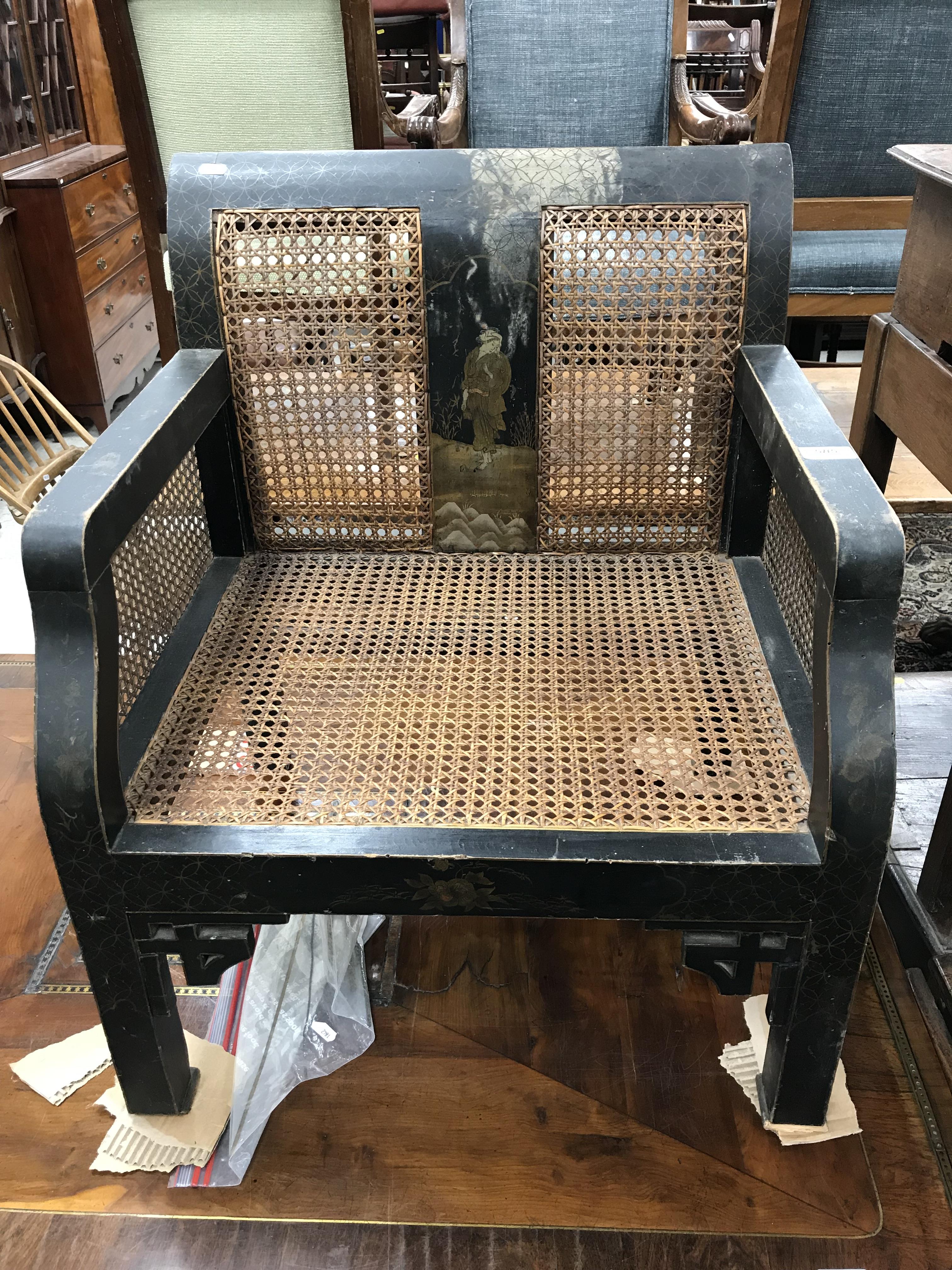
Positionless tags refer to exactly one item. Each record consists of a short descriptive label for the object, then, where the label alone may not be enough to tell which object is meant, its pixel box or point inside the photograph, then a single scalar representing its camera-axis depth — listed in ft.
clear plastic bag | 3.77
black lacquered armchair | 2.98
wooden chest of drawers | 9.54
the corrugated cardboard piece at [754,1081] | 3.58
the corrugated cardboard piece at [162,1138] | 3.58
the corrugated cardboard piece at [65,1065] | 3.85
